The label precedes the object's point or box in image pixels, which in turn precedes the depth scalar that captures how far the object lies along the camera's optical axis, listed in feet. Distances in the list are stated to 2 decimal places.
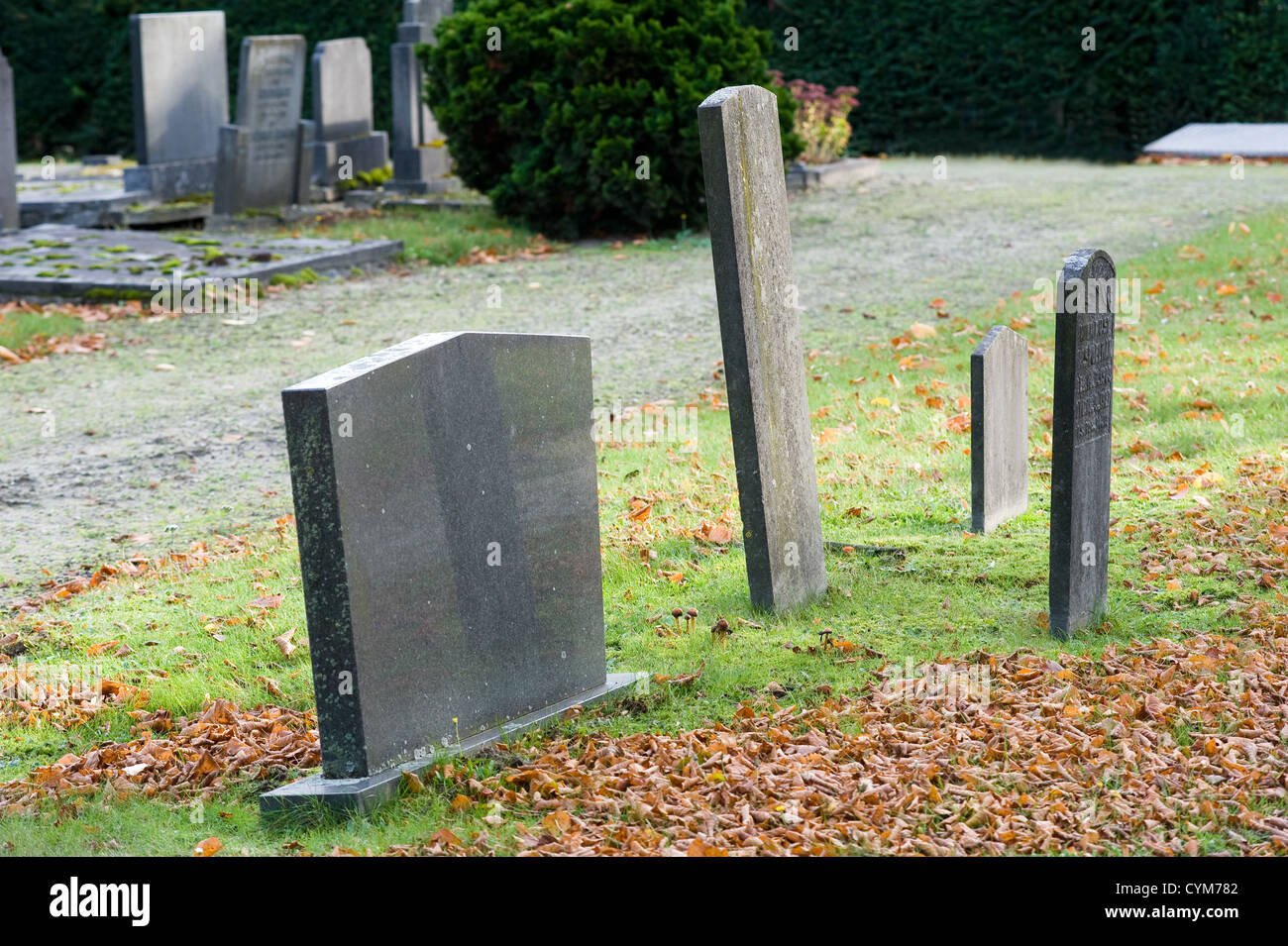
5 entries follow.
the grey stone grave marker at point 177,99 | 51.67
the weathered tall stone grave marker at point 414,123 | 57.00
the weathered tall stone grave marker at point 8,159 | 44.78
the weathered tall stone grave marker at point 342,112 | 55.88
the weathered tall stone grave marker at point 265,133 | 49.70
